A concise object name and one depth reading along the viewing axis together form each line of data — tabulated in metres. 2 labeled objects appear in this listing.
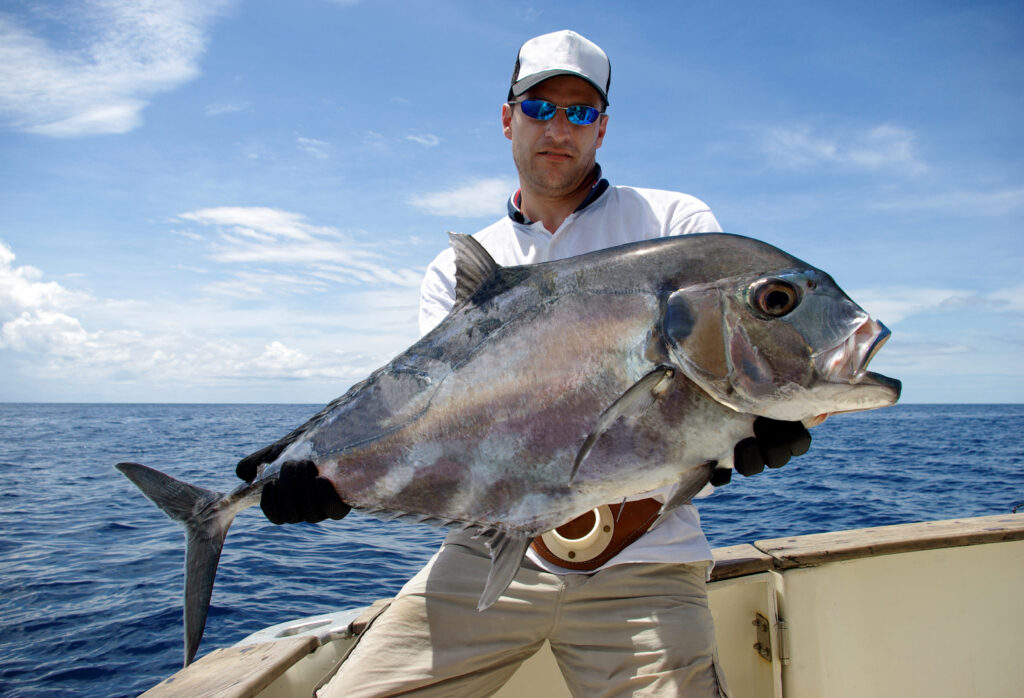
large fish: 0.81
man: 1.05
